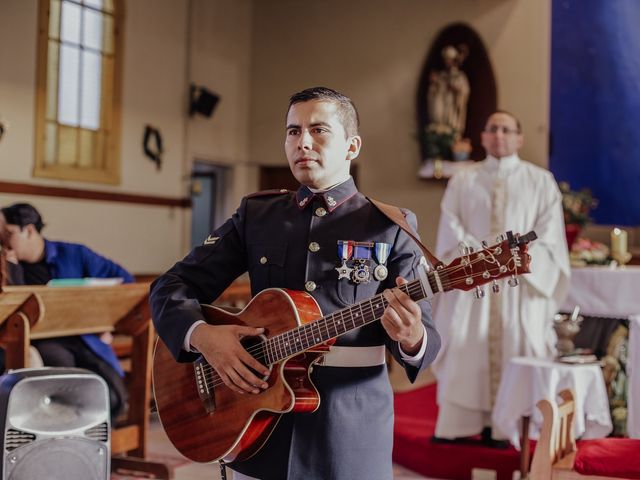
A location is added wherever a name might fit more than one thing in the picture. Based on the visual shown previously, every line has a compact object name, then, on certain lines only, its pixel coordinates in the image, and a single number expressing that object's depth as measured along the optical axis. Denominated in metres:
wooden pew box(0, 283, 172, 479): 4.03
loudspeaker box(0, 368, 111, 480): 2.87
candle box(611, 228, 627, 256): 6.25
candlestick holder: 6.22
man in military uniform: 2.01
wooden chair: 2.83
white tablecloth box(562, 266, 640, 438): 5.58
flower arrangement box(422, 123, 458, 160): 9.62
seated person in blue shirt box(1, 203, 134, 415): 4.73
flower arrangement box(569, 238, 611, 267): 6.04
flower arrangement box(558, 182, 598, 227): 6.85
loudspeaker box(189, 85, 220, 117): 10.20
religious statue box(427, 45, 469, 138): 9.66
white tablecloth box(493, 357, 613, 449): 4.47
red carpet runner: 4.81
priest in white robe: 5.04
